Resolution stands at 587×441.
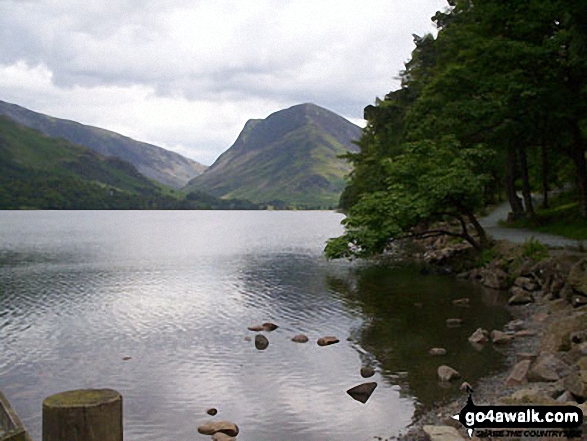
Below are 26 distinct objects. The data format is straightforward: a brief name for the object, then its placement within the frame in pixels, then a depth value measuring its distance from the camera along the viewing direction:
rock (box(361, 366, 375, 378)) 20.52
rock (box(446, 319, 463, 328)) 27.56
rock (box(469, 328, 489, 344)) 23.91
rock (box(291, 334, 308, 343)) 26.11
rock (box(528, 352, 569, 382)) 16.36
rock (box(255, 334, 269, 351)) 25.23
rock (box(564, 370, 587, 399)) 12.65
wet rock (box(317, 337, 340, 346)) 25.33
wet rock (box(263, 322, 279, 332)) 28.86
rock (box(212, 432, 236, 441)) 15.16
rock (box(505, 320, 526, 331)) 25.87
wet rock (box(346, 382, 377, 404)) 18.28
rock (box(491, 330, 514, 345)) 23.61
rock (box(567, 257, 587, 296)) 26.72
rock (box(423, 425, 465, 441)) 13.16
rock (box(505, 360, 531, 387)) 16.91
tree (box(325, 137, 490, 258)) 37.50
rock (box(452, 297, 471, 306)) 32.54
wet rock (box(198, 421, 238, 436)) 15.70
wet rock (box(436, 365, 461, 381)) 19.15
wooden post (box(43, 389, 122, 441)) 7.55
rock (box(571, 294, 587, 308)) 26.35
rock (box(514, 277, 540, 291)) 33.34
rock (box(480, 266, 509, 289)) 36.78
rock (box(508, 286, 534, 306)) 31.33
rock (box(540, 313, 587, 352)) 19.43
